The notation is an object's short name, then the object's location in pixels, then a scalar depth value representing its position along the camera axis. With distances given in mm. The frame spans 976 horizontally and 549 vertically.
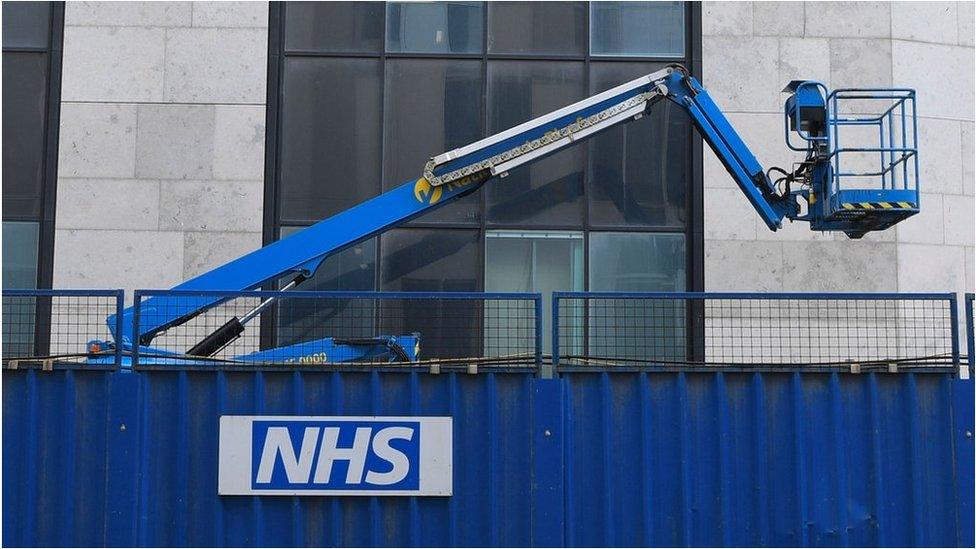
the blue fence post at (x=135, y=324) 8805
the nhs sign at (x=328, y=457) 8641
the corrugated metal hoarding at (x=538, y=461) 8664
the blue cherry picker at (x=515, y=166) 9438
